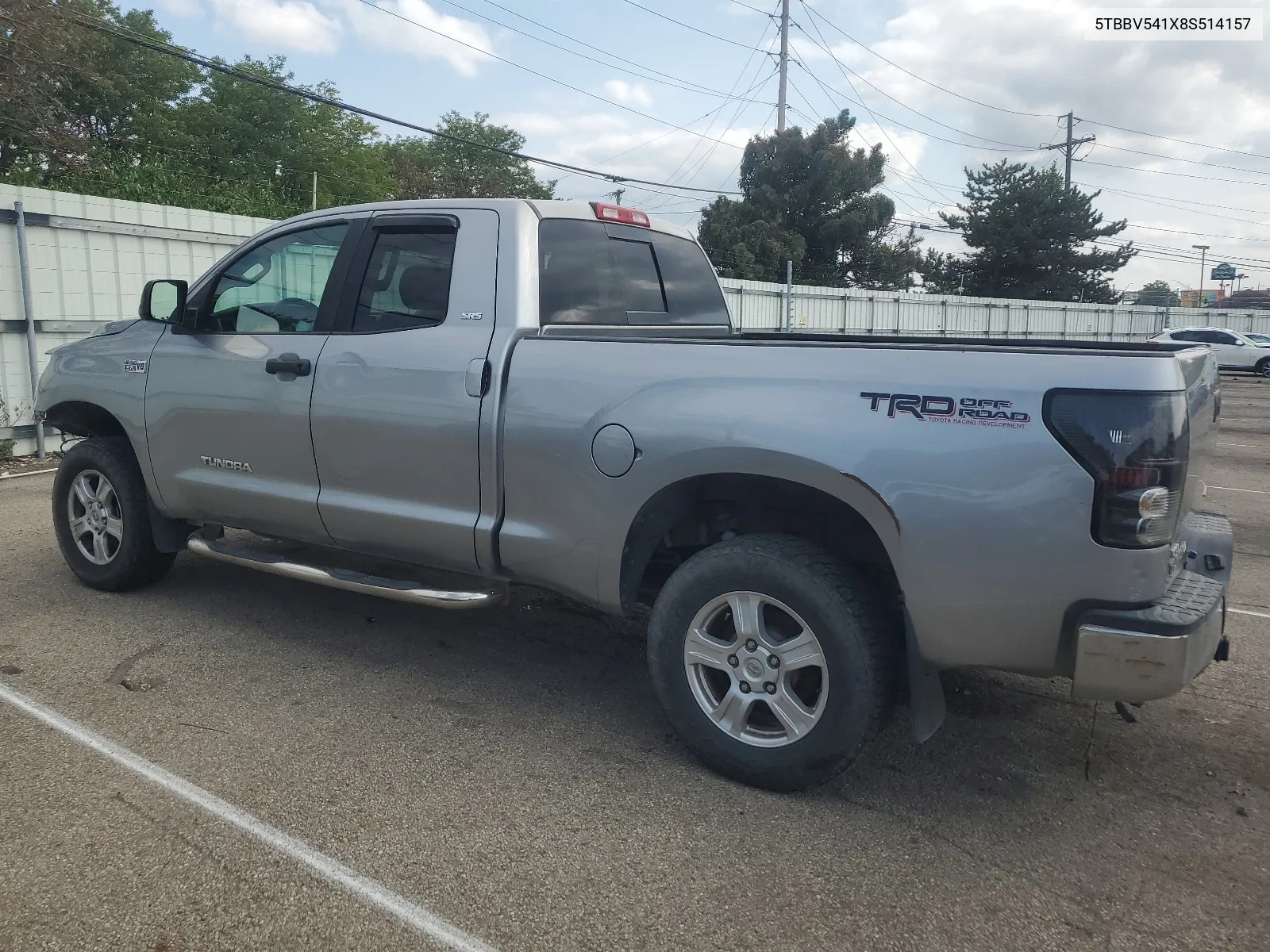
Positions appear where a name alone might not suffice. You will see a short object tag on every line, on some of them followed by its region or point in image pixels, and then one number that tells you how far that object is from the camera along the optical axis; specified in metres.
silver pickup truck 2.71
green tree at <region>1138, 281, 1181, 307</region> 55.99
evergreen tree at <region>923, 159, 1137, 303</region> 48.44
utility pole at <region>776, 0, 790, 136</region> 36.69
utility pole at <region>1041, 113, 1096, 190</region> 50.19
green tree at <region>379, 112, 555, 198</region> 55.94
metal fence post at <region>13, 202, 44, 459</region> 9.76
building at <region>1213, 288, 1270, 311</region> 90.47
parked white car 29.66
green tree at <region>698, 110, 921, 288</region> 41.00
